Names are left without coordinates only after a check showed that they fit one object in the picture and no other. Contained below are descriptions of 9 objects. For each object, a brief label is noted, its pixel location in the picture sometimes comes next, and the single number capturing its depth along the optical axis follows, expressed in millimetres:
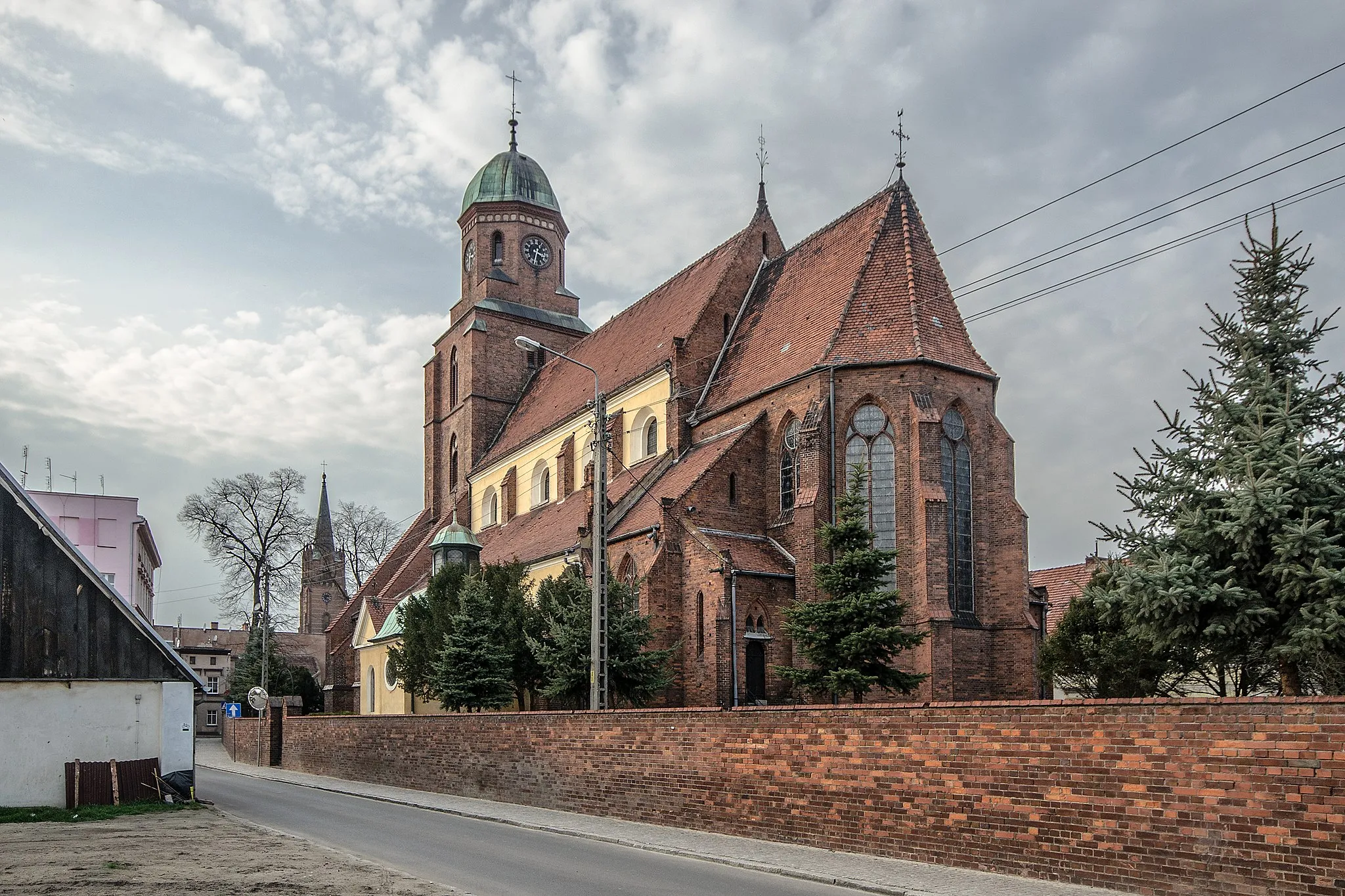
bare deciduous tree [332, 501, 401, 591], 67625
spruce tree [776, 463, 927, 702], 20938
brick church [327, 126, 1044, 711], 25953
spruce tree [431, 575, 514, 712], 27516
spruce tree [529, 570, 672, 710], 23938
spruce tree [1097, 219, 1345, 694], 15438
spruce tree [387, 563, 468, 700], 30531
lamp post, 19328
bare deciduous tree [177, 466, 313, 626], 55406
